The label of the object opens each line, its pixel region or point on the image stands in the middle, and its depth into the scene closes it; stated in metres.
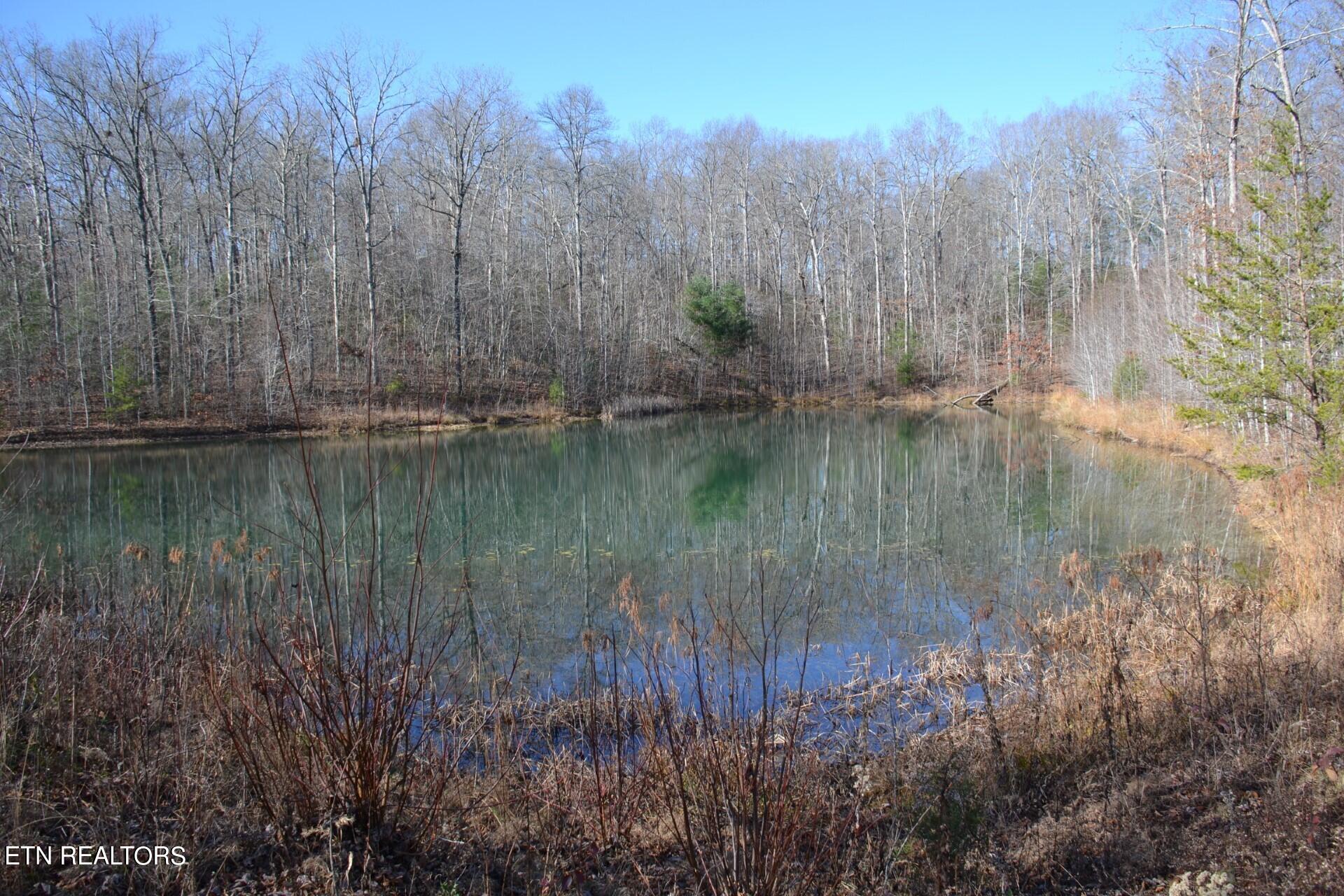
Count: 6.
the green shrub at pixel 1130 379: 23.88
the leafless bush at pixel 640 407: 35.16
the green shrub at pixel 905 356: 42.06
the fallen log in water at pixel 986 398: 39.38
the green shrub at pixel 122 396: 25.42
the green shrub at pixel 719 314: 39.31
